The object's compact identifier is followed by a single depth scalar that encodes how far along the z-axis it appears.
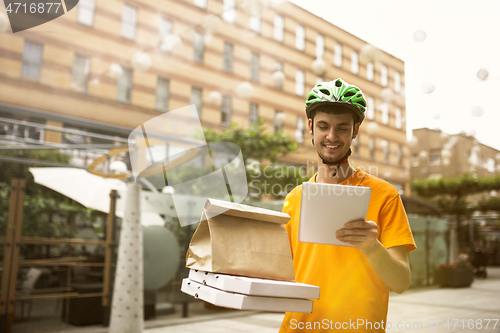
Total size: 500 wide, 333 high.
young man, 1.04
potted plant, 7.10
